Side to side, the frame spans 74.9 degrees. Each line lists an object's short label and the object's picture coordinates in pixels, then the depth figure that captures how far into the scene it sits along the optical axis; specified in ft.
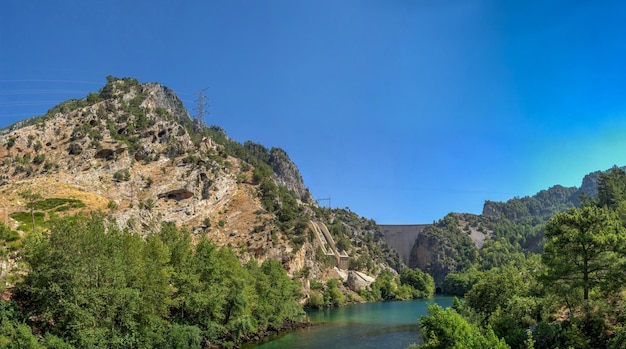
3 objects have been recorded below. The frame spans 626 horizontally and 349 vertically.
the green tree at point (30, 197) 239.50
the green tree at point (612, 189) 253.65
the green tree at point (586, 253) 87.76
